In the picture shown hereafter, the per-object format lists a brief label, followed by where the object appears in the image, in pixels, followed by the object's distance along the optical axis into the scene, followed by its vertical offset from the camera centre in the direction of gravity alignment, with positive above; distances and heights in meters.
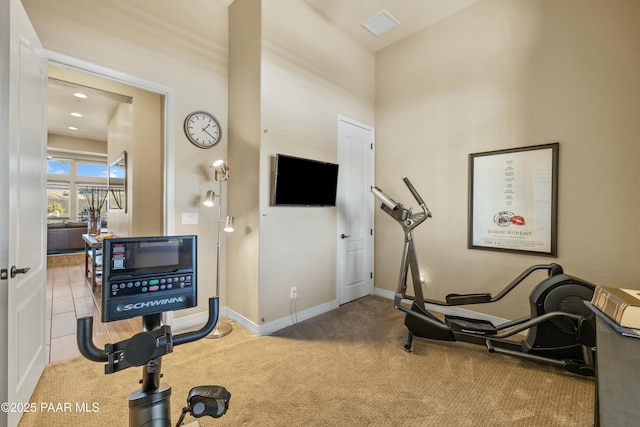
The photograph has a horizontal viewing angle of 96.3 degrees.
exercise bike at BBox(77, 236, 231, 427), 0.81 -0.31
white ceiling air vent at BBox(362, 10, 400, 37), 3.45 +2.35
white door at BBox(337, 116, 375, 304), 3.72 +0.03
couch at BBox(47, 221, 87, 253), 7.24 -0.71
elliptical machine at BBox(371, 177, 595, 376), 2.08 -0.93
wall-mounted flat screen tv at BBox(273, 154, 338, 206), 2.95 +0.32
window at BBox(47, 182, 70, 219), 8.59 +0.22
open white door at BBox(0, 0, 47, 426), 1.51 +0.01
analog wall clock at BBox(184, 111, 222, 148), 3.01 +0.87
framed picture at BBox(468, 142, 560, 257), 2.76 +0.13
